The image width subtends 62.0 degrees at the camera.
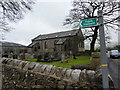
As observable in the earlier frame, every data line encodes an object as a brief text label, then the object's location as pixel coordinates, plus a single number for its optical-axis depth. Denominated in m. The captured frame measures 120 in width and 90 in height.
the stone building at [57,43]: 38.13
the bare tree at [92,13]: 19.95
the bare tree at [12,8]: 8.34
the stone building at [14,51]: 22.85
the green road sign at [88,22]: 2.35
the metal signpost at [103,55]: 2.16
